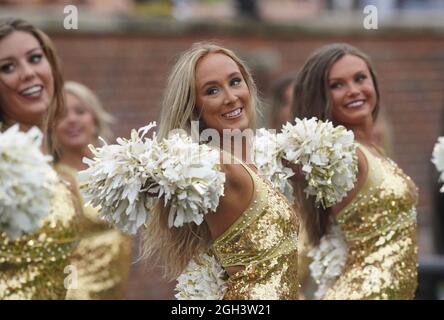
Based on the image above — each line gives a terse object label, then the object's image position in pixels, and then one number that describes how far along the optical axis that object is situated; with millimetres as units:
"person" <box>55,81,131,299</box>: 12229
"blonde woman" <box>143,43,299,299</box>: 9196
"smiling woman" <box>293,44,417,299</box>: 10768
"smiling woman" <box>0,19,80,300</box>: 10195
